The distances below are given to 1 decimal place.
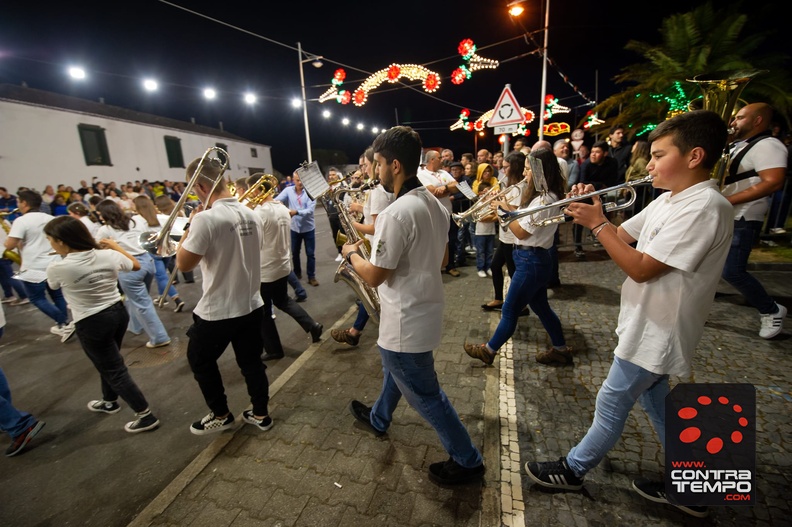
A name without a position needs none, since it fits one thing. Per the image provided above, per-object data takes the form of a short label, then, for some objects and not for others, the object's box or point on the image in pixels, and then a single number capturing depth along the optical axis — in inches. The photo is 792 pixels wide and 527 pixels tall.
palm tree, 330.3
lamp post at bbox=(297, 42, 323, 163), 578.8
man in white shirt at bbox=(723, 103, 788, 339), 125.4
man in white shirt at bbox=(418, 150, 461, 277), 223.6
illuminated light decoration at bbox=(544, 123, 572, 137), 922.7
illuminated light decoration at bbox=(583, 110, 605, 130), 483.2
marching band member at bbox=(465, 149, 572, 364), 129.3
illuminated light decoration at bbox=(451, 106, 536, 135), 813.9
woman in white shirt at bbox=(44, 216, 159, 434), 117.0
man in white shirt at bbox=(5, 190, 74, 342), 202.1
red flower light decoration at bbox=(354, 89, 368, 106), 526.5
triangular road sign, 249.0
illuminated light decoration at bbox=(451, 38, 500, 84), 405.7
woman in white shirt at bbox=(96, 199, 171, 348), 181.6
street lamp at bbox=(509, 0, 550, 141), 326.1
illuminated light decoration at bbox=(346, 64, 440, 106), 442.9
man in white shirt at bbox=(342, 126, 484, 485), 73.4
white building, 641.0
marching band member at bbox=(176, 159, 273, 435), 103.7
